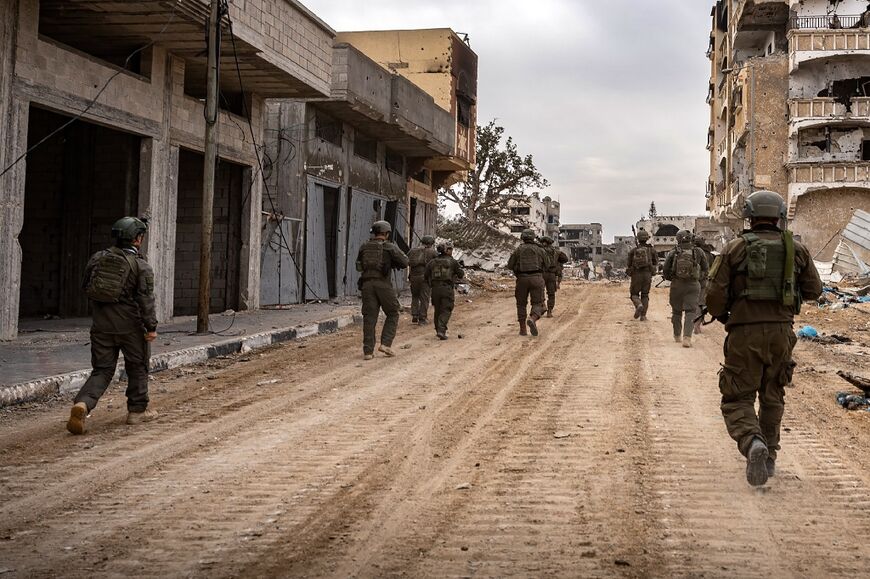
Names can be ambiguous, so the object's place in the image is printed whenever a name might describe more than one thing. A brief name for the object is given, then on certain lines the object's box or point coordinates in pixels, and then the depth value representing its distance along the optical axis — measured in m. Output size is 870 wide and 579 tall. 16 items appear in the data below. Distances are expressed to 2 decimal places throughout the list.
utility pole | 12.30
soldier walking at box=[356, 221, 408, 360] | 10.93
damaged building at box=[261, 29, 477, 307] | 19.72
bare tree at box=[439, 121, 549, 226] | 46.31
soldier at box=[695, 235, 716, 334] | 13.66
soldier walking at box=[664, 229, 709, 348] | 12.78
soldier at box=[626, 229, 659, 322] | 15.74
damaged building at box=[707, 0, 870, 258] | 34.47
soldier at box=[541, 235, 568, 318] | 17.86
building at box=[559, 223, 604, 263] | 90.75
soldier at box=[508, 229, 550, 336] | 13.73
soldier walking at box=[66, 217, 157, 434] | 6.50
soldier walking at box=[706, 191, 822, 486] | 4.95
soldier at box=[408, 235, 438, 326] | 15.93
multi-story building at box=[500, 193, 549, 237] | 74.62
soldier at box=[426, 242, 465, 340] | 13.45
